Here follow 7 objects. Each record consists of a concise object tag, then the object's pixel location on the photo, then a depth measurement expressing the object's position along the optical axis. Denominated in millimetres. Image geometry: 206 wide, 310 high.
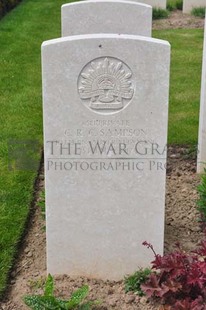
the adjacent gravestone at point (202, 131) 5414
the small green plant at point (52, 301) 3500
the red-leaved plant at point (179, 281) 3406
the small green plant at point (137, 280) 3820
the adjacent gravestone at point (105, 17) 5055
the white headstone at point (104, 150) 3541
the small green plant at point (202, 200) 4556
